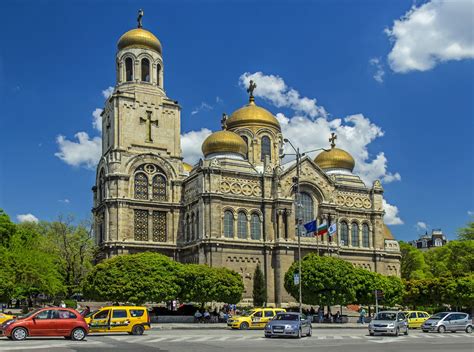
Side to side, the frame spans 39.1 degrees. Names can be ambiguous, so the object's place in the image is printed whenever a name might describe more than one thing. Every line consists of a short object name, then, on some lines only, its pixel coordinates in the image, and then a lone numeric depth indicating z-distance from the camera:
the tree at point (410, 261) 105.62
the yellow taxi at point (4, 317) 36.83
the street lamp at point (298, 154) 48.09
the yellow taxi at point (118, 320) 37.25
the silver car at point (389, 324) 38.94
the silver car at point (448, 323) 43.97
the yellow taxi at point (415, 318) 50.81
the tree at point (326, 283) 61.41
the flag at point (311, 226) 53.21
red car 31.03
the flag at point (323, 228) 54.27
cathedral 70.81
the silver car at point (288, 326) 35.56
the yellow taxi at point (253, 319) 46.03
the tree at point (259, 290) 68.31
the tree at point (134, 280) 55.44
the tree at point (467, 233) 98.19
